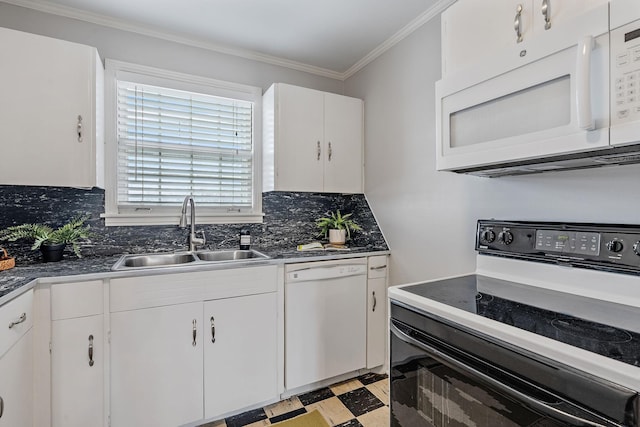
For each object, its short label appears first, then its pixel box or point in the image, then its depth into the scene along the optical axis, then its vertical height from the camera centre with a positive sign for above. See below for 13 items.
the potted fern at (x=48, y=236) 1.77 -0.14
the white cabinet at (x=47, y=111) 1.59 +0.55
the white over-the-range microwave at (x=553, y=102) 0.86 +0.37
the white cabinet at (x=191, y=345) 1.58 -0.73
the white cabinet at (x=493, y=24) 1.01 +0.70
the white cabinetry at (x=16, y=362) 1.15 -0.60
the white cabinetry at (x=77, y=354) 1.45 -0.68
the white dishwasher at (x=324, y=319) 2.00 -0.72
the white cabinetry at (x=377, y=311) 2.26 -0.72
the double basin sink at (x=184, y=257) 1.98 -0.30
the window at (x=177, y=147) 2.11 +0.49
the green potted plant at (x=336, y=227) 2.57 -0.12
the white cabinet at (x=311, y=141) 2.31 +0.57
